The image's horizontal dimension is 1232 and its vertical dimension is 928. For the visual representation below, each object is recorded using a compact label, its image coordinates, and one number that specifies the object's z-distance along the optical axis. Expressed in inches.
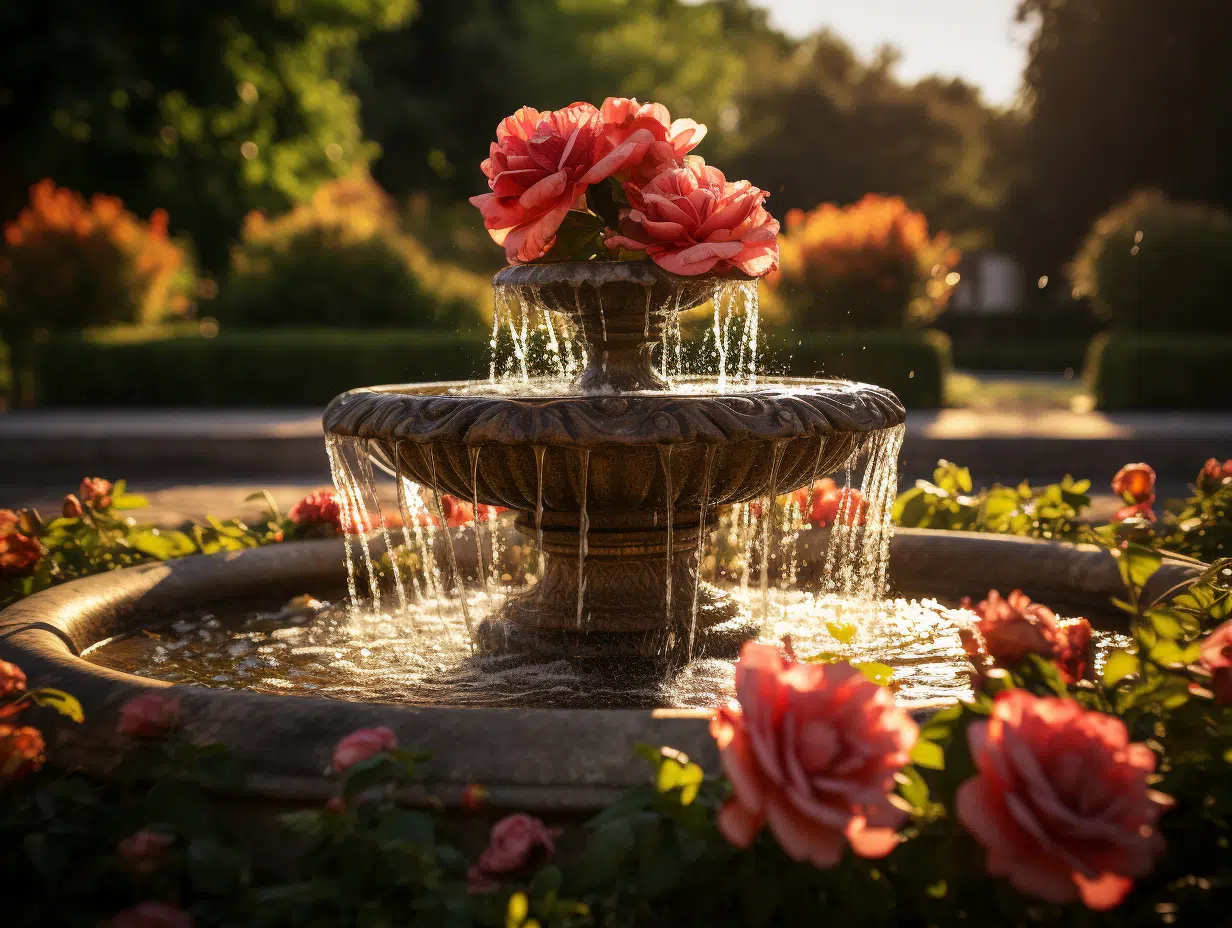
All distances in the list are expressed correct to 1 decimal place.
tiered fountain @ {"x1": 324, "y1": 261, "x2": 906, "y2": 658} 112.3
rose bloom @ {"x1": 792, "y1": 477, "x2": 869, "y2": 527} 184.4
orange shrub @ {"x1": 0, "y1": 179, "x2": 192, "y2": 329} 616.7
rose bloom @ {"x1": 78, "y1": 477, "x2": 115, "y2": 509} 175.8
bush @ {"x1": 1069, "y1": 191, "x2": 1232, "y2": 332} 633.6
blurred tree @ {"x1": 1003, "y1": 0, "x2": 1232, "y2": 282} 1157.7
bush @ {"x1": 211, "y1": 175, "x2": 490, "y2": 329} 715.4
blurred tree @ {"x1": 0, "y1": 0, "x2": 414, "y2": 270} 762.2
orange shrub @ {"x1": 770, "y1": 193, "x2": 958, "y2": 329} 591.5
